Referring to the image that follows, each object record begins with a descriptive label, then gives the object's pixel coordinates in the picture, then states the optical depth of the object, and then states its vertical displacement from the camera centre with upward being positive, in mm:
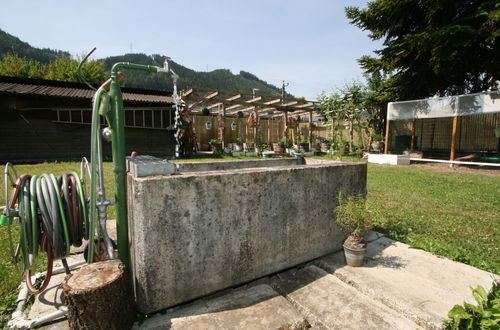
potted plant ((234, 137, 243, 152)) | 15516 -318
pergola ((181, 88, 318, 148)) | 13563 +2437
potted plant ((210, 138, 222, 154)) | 14656 -304
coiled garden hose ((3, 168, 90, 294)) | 1750 -519
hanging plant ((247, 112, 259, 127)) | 15410 +1246
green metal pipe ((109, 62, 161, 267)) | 1961 -150
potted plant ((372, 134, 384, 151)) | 14891 -50
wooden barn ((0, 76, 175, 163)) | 10297 +912
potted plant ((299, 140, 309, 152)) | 16781 -335
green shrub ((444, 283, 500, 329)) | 1703 -1196
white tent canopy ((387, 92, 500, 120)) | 9211 +1429
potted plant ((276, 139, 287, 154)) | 16172 -389
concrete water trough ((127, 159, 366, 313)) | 1816 -714
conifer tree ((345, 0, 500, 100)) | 10039 +4193
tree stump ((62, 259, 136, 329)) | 1490 -954
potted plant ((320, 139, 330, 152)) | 18109 -354
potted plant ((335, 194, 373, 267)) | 2531 -871
